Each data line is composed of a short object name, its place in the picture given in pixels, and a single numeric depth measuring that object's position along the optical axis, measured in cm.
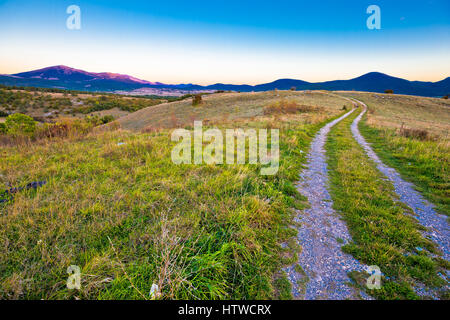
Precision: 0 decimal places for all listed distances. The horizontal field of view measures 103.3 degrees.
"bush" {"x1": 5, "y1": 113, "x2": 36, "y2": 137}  1671
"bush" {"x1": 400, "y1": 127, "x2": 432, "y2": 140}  1177
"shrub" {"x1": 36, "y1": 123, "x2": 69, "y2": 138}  993
